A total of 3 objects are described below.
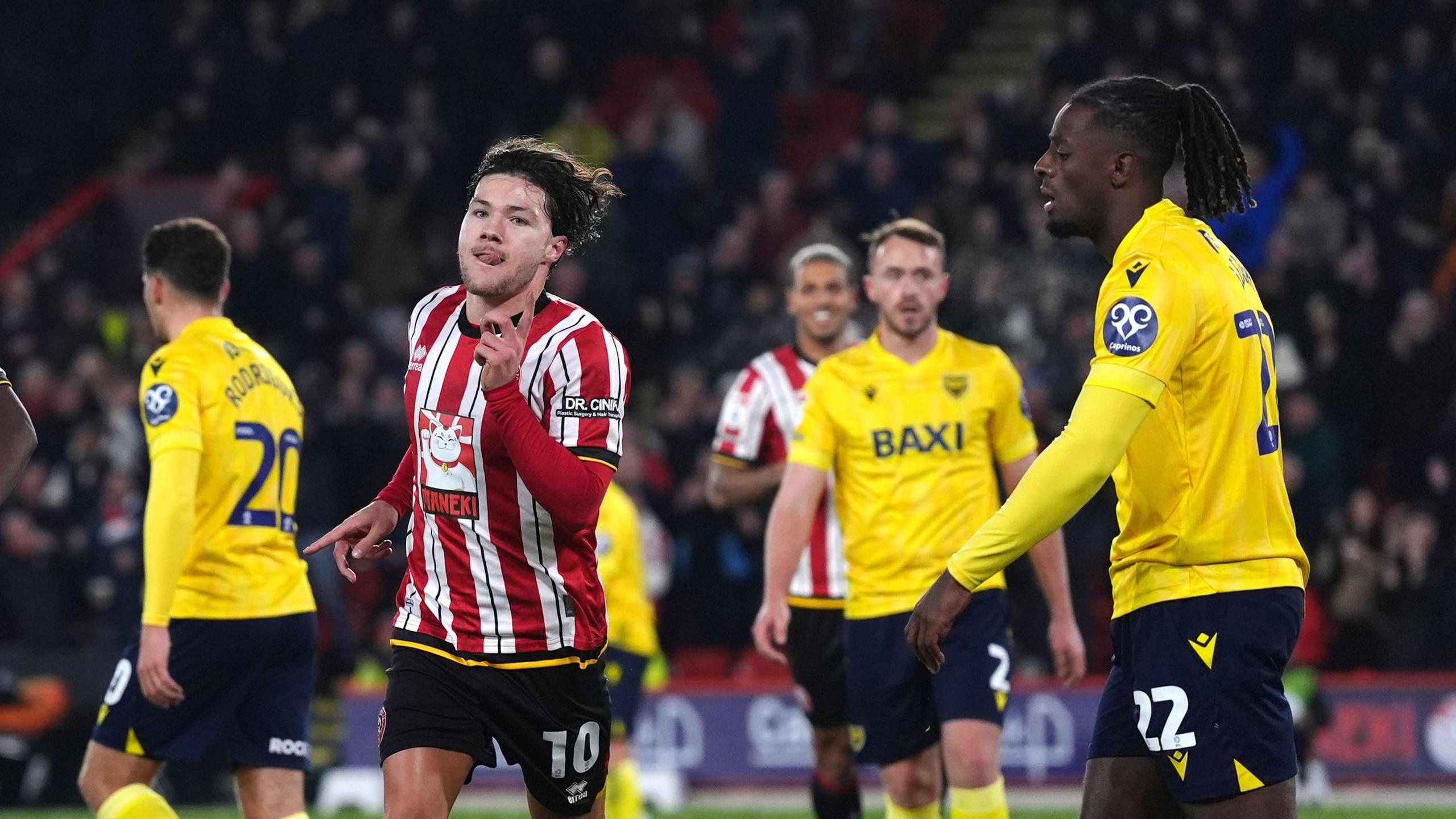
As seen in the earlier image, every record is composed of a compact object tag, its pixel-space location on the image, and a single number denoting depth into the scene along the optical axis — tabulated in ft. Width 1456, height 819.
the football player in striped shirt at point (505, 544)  34.40
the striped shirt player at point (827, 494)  55.21
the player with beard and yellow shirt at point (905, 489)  48.65
